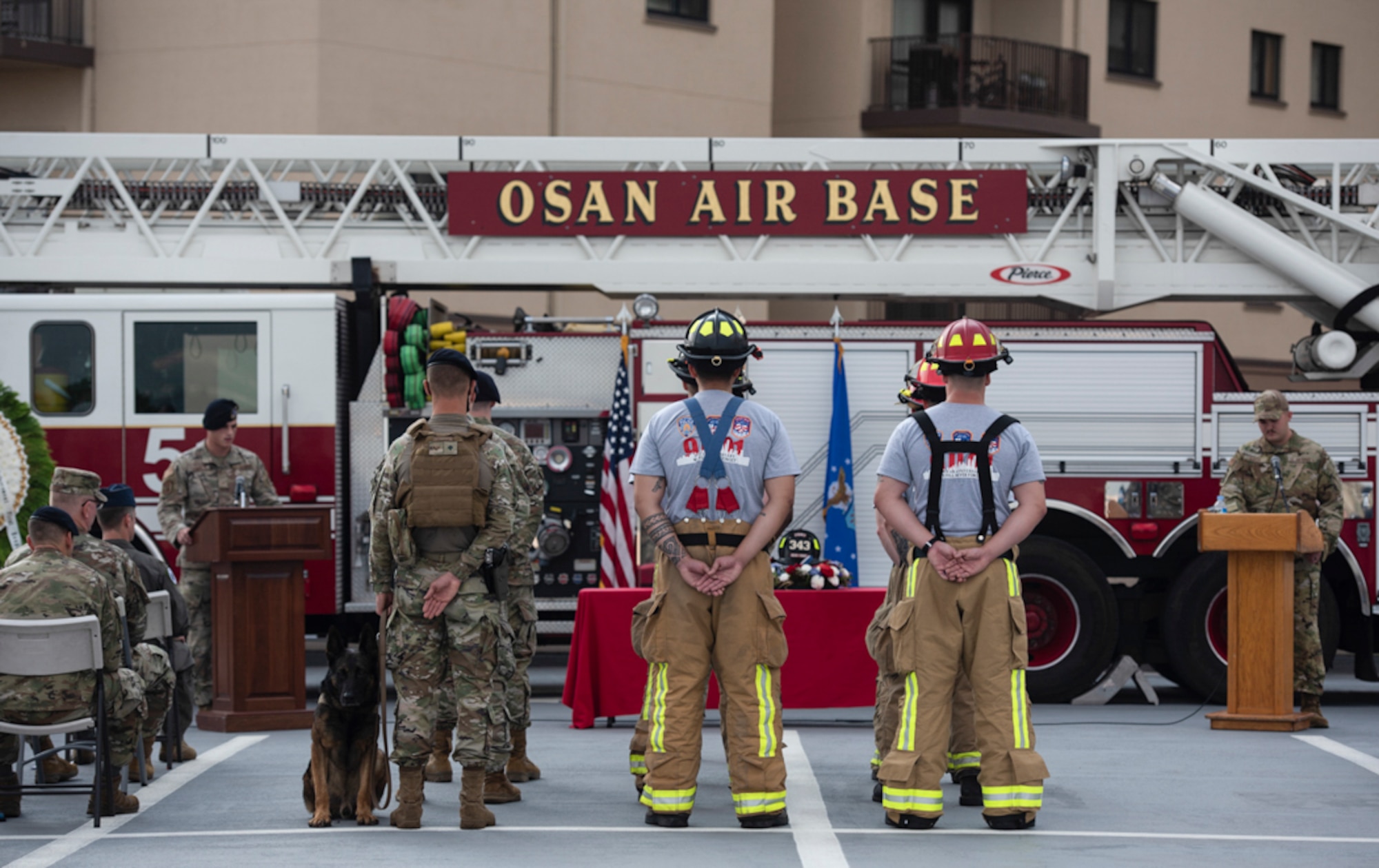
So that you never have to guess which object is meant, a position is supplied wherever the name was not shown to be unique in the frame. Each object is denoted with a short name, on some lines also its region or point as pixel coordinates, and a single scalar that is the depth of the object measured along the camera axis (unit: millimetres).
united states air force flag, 21500
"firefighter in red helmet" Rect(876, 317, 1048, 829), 12516
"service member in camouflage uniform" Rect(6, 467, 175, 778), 13805
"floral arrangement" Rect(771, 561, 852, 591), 17969
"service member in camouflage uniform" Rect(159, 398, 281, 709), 19500
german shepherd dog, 12508
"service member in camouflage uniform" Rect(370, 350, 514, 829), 12734
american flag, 21453
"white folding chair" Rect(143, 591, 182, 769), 15109
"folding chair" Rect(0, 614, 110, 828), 12633
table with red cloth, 17906
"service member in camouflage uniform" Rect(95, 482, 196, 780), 15578
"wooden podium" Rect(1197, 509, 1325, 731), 18656
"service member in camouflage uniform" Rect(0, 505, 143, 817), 12789
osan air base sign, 23062
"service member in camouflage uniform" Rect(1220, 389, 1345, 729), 19344
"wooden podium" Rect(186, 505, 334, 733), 18797
